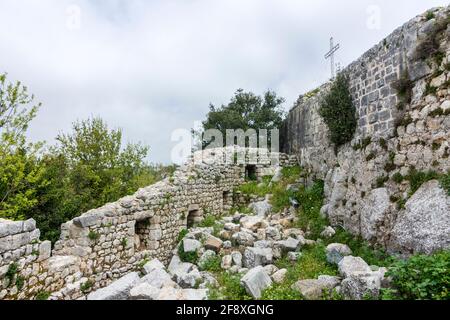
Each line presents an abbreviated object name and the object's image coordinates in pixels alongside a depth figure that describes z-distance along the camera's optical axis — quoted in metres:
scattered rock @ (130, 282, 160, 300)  5.22
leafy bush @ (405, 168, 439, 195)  5.93
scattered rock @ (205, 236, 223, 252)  7.98
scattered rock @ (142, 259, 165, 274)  7.30
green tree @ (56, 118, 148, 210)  14.04
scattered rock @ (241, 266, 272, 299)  5.26
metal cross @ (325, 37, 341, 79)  13.08
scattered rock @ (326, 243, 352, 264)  6.46
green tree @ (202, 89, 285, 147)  24.64
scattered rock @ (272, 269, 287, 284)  5.83
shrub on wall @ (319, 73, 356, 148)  8.80
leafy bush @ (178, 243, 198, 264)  7.97
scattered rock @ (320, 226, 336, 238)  8.06
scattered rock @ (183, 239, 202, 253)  8.20
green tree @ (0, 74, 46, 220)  9.19
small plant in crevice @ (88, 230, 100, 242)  6.45
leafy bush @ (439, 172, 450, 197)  5.38
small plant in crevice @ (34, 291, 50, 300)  4.96
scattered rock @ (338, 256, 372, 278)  5.32
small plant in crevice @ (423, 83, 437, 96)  6.19
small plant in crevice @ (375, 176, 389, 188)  7.08
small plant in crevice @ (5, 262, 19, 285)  4.44
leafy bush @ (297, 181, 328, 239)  8.65
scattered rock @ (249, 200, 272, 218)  10.81
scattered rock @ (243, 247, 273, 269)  6.91
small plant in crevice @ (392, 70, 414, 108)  6.82
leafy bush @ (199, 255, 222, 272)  7.19
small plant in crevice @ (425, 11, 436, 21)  6.38
